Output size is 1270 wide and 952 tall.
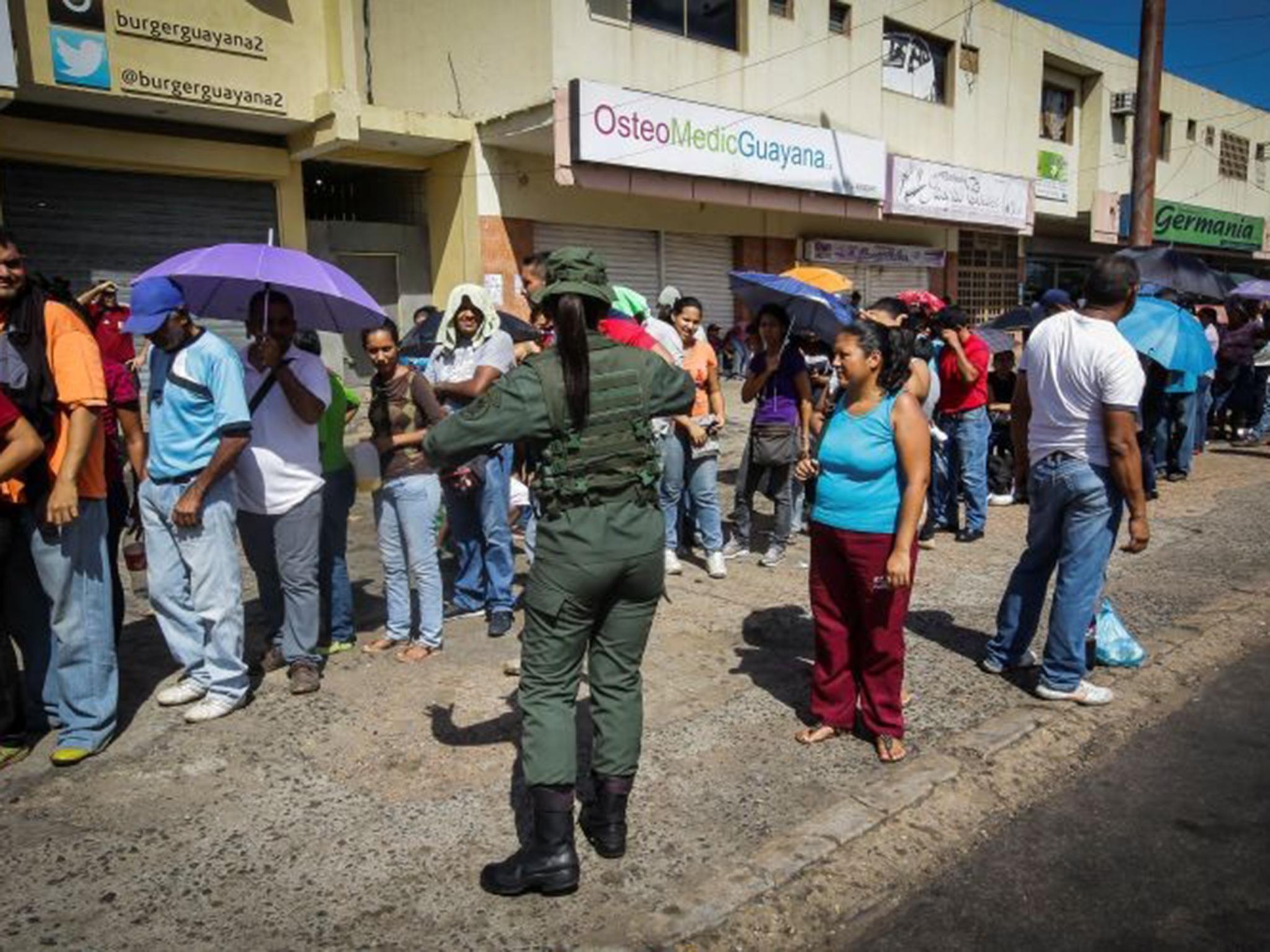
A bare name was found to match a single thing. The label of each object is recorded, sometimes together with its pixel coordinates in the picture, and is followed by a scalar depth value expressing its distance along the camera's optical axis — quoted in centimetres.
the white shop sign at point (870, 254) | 1881
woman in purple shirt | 620
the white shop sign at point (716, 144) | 1277
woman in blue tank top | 353
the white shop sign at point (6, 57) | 903
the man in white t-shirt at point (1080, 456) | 386
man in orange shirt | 347
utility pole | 1218
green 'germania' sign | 2723
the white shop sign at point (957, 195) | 1827
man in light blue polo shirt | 379
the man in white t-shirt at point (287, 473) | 415
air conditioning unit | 2445
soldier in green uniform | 269
